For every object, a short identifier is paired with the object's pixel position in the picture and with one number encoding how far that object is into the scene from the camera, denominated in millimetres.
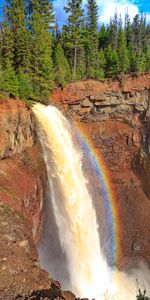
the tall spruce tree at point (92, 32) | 40312
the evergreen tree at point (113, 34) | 56281
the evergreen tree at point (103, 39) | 60294
